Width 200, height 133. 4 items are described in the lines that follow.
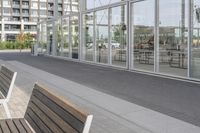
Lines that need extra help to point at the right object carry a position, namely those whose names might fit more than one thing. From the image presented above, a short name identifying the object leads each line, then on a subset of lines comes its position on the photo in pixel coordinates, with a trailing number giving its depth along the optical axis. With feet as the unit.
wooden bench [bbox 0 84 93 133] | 8.18
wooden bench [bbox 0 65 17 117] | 15.63
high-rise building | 267.95
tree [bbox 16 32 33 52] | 168.73
